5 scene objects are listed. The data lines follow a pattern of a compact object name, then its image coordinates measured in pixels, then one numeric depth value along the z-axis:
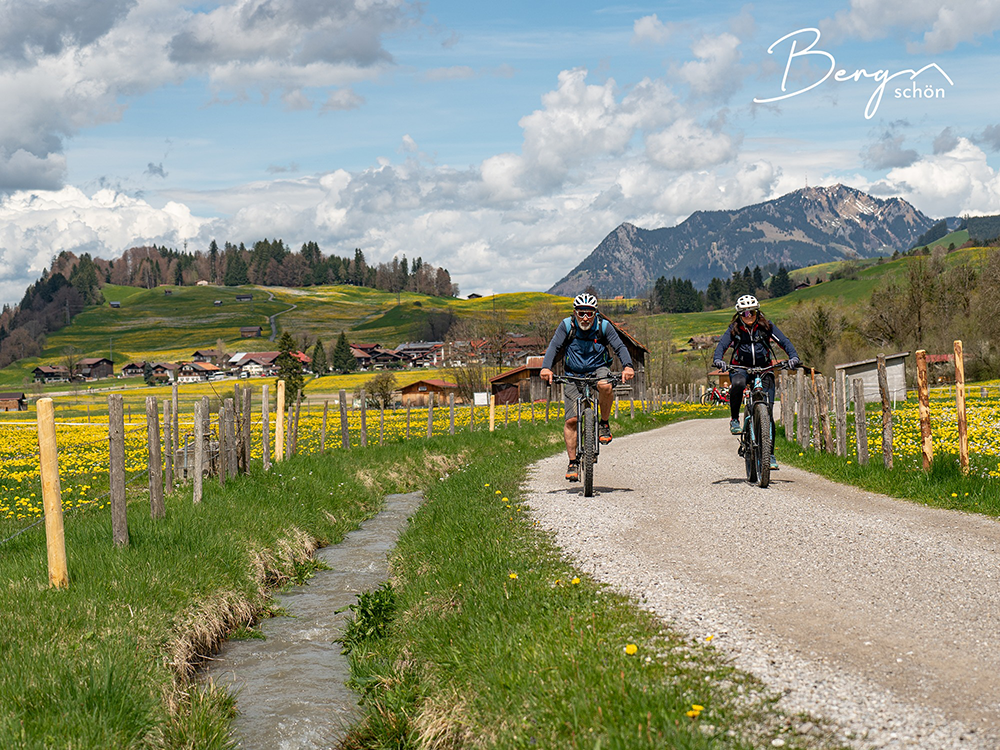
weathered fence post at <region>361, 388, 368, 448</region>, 26.69
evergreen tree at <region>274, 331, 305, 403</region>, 110.20
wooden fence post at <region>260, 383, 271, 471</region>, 19.39
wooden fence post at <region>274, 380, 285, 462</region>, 21.50
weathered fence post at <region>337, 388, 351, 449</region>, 26.28
